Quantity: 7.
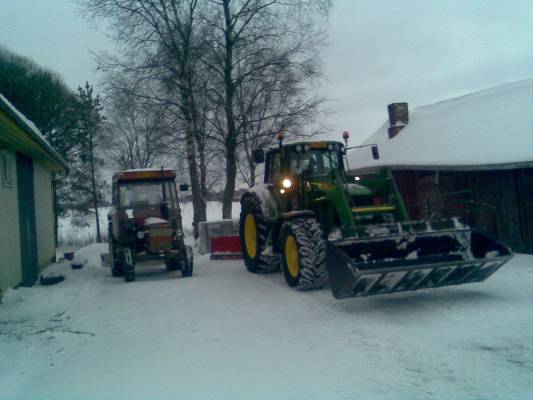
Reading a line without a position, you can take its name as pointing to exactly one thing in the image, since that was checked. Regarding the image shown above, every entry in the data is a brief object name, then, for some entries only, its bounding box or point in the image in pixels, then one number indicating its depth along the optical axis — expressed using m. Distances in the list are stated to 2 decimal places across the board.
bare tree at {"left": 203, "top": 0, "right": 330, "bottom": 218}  19.06
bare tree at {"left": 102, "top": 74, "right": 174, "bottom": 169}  19.22
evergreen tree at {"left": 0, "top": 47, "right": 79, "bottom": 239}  28.39
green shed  9.52
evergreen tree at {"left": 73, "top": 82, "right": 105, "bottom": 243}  30.09
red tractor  11.55
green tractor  7.30
